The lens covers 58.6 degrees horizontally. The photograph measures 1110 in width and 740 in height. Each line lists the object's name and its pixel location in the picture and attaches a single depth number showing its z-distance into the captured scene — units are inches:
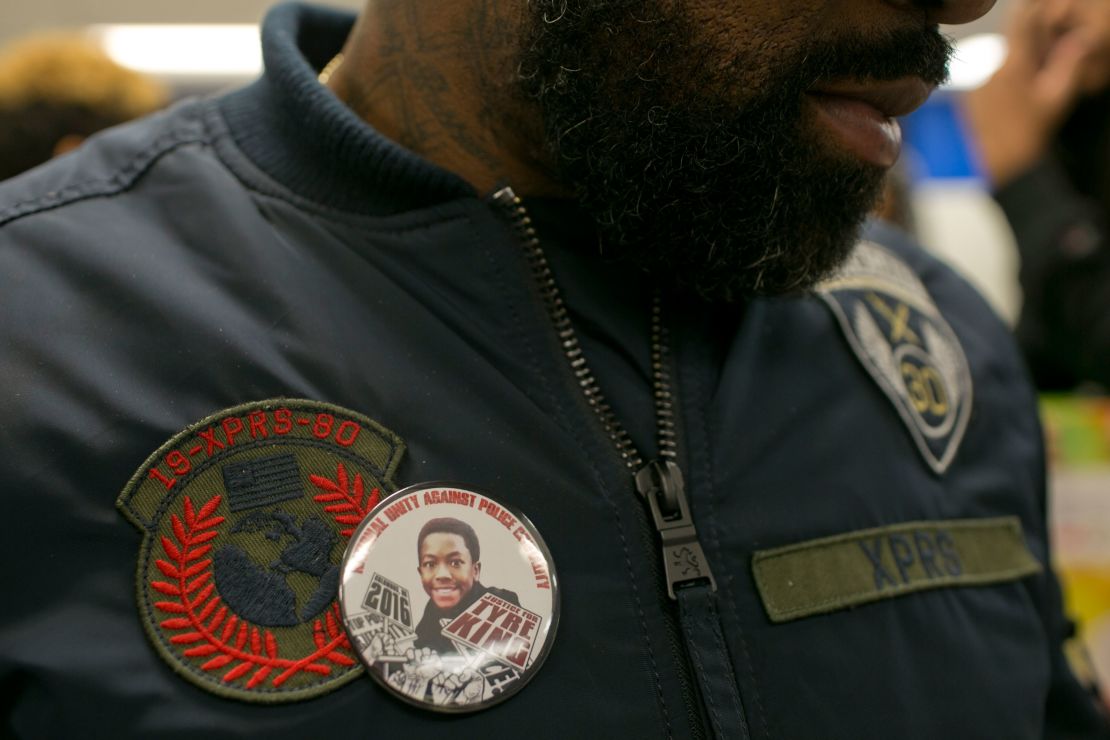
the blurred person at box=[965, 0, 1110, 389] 56.9
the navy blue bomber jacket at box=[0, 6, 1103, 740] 22.5
